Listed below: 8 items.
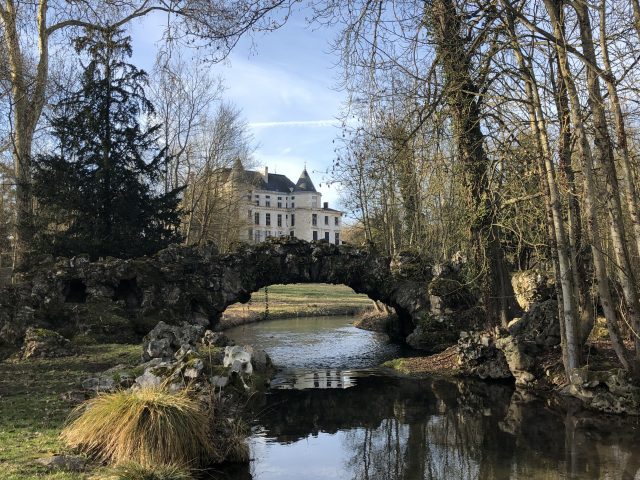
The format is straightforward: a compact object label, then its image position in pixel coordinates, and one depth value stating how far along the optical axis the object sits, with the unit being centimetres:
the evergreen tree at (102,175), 1888
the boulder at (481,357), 1358
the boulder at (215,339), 1330
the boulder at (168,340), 1109
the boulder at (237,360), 1041
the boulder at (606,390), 984
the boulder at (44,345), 1234
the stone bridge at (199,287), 1530
